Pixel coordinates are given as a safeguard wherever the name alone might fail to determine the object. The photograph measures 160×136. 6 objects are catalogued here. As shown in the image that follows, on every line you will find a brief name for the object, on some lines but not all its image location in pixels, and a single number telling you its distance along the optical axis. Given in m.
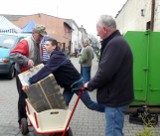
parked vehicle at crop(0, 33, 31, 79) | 8.01
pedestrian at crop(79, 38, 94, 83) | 6.87
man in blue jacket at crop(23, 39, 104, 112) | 2.89
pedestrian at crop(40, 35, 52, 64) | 3.51
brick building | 33.18
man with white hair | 2.32
